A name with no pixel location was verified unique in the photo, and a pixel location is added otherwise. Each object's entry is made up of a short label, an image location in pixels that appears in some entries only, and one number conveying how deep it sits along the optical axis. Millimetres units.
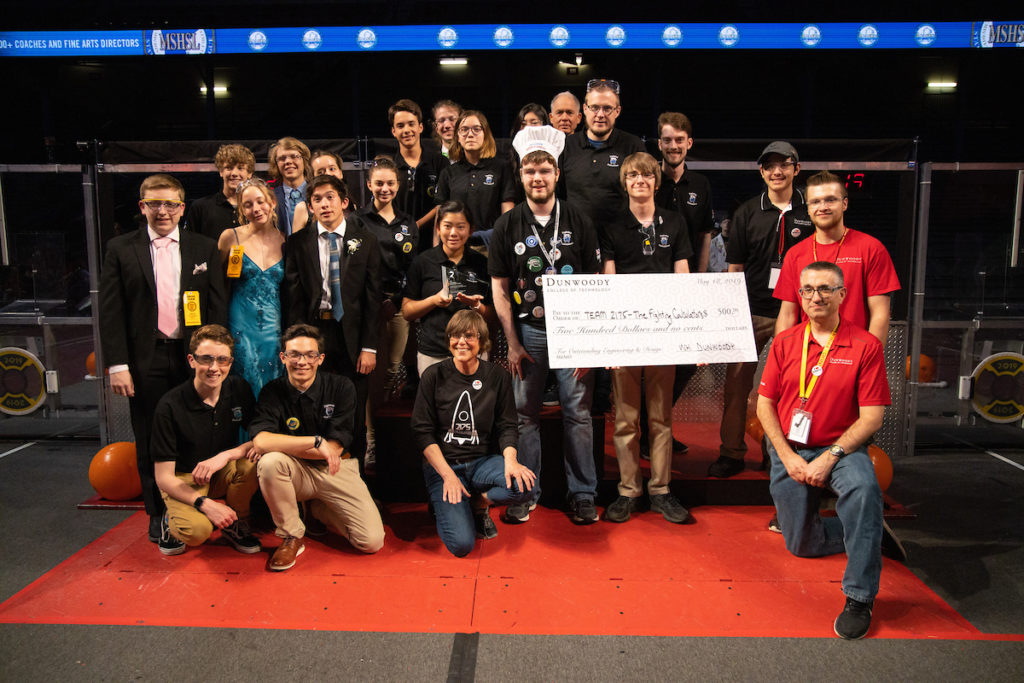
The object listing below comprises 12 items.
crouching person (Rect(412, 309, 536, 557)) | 3756
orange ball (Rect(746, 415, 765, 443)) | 4918
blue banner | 11883
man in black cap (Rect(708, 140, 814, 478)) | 4234
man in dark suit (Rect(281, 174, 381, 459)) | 3959
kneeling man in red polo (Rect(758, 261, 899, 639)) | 3098
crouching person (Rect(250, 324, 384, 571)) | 3668
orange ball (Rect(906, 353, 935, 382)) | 7059
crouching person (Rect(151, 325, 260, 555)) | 3619
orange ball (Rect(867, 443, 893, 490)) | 4438
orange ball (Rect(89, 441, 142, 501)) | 4602
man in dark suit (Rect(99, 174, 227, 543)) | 3738
